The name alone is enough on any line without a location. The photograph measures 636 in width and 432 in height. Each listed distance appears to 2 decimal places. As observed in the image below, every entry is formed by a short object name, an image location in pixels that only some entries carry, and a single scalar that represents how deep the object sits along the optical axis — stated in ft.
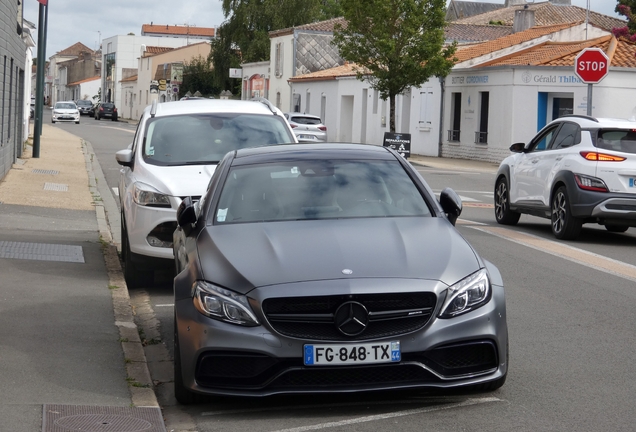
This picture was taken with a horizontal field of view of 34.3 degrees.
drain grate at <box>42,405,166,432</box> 17.19
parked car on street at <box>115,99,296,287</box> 31.53
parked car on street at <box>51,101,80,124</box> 249.75
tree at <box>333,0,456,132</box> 130.82
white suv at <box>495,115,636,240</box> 44.78
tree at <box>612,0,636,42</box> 124.63
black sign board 113.09
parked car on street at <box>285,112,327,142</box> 132.46
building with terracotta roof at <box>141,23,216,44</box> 531.09
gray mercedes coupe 17.54
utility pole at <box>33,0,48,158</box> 96.43
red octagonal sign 84.98
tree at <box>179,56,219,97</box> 284.41
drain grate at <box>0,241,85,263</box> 36.63
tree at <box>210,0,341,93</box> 251.39
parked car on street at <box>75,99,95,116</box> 344.08
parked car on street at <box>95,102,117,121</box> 299.99
